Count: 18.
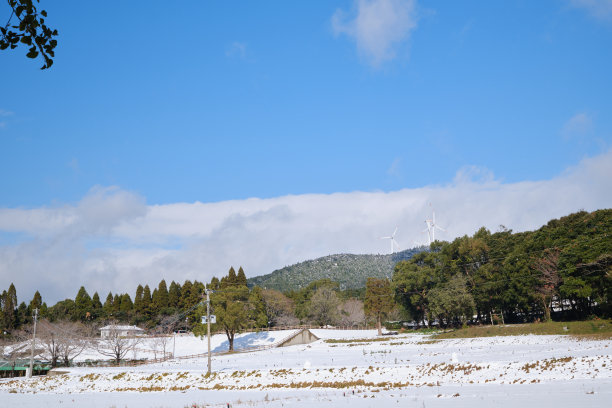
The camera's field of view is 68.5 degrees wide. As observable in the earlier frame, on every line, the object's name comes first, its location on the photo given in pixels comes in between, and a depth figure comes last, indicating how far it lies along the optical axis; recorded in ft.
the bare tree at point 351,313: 316.81
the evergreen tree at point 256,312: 238.17
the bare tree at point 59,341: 202.39
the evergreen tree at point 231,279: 340.22
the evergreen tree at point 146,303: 328.29
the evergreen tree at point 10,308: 294.05
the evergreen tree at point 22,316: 303.27
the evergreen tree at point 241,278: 349.00
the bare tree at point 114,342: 209.89
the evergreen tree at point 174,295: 332.19
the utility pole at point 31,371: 158.61
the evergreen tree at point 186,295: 330.34
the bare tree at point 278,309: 303.27
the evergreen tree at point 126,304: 327.26
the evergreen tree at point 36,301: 319.68
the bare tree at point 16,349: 201.05
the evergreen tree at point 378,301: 258.16
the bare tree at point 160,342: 239.36
